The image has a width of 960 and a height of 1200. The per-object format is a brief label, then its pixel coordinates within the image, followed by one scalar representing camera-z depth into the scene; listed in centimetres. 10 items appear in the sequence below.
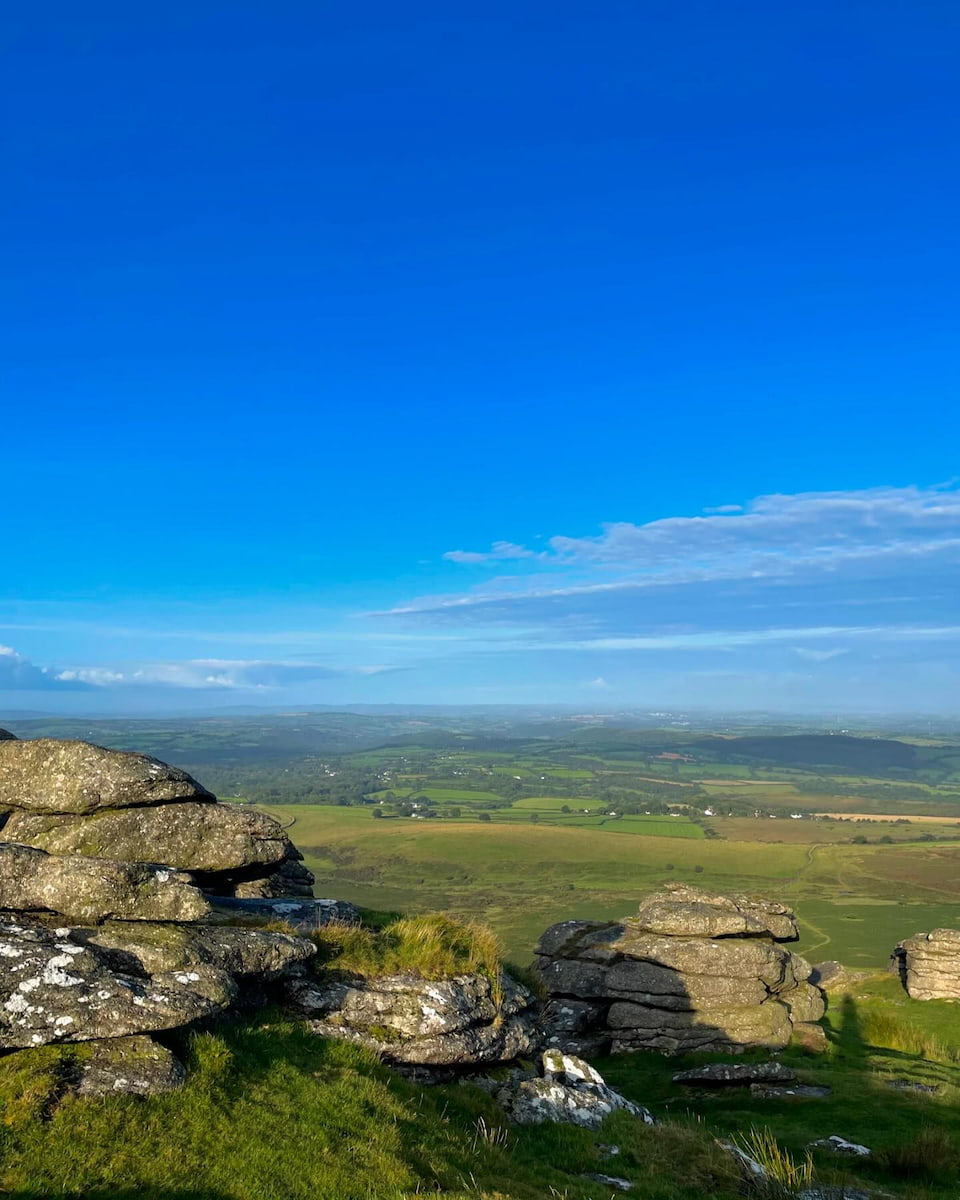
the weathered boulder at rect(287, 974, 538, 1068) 1723
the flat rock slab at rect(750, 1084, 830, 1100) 2747
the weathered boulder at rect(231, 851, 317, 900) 2470
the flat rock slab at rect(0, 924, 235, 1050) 1277
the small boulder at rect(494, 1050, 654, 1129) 1762
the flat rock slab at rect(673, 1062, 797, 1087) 2925
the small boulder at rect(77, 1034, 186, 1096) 1218
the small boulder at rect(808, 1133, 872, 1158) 2134
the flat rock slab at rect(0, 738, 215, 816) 2145
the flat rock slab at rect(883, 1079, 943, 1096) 2867
